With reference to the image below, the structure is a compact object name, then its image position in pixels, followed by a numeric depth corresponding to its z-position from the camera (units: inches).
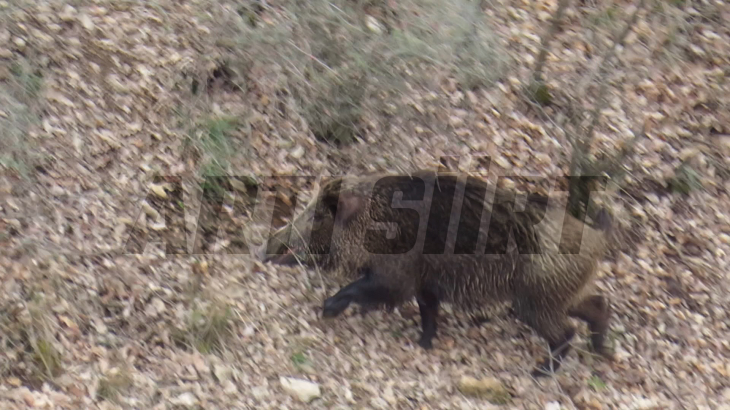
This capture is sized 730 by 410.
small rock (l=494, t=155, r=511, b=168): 483.2
